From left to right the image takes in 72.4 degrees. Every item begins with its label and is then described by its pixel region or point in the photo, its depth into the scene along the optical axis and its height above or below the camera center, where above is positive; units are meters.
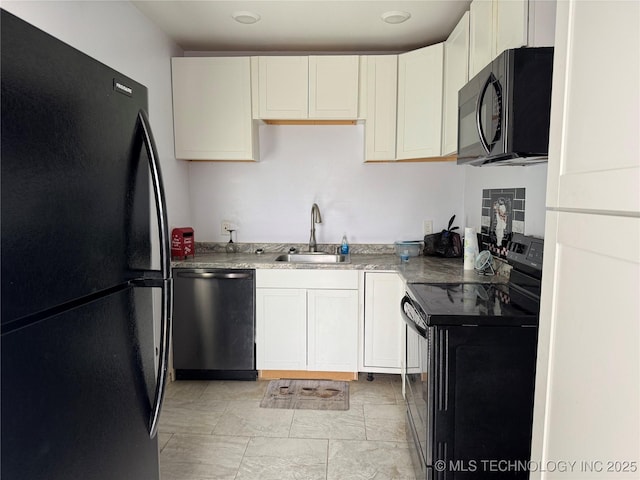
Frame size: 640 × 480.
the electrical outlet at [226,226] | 3.45 -0.22
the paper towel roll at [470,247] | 2.58 -0.28
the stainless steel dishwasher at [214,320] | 2.94 -0.82
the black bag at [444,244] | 3.14 -0.32
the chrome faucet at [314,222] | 3.34 -0.17
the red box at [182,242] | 3.05 -0.31
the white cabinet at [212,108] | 3.05 +0.64
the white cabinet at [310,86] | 3.02 +0.78
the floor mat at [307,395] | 2.72 -1.27
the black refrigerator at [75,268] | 0.76 -0.15
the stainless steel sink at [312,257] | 3.32 -0.44
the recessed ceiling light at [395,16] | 2.59 +1.11
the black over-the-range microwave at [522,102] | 1.54 +0.35
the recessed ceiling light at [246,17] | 2.62 +1.11
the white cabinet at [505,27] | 1.63 +0.71
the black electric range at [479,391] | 1.61 -0.70
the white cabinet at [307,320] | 2.94 -0.81
